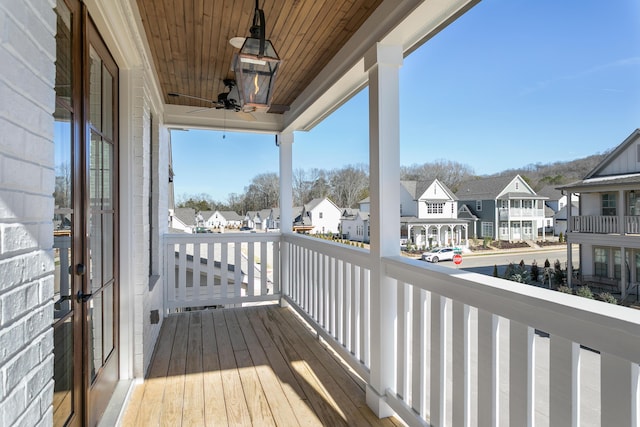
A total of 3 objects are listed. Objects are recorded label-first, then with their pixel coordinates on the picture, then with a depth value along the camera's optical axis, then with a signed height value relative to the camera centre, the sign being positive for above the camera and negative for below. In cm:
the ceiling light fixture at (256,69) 194 +83
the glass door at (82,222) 139 -3
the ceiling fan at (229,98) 341 +113
